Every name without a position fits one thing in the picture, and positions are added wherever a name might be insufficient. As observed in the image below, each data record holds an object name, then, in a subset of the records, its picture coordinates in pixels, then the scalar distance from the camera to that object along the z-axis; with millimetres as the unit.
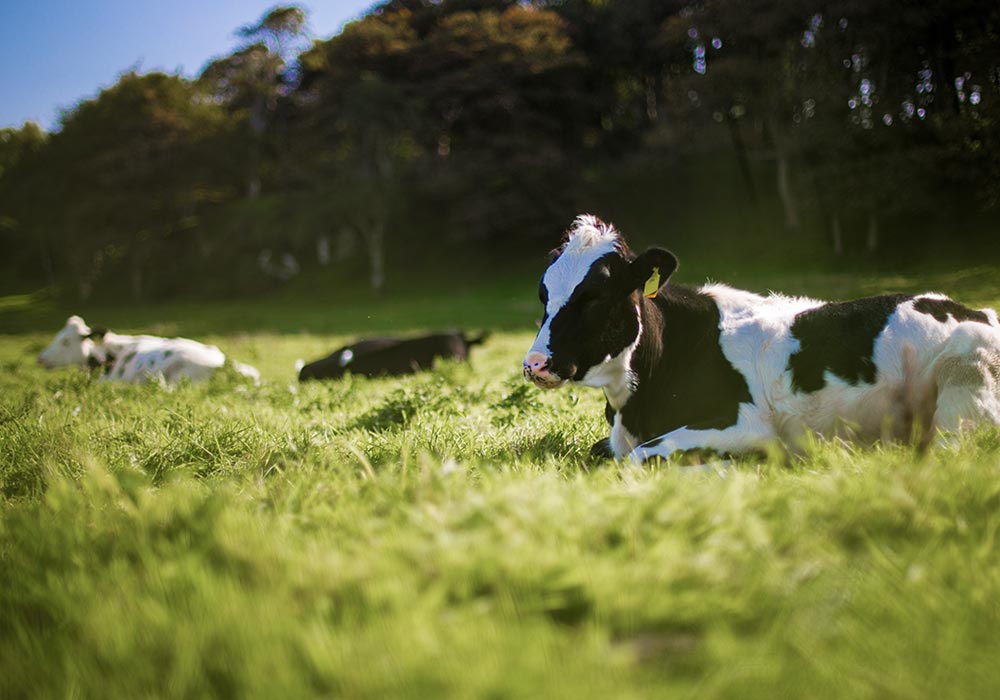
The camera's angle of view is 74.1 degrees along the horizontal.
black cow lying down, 10953
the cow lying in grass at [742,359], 3797
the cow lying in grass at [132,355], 10227
